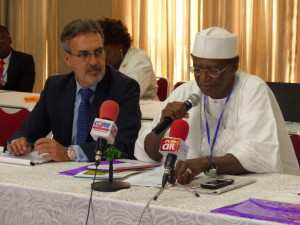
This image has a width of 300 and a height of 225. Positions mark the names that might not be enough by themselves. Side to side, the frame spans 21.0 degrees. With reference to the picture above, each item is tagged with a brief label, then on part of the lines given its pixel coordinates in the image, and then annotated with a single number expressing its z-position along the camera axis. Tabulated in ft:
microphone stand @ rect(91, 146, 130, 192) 9.27
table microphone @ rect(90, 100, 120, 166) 8.67
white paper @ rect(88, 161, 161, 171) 11.04
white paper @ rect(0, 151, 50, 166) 11.81
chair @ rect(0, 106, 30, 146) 18.53
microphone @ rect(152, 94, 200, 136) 9.10
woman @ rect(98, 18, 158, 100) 24.94
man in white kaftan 11.09
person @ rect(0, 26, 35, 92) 31.55
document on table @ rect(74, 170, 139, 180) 10.37
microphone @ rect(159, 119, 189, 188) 8.37
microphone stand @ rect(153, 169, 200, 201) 8.62
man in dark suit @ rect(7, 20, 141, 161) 13.84
